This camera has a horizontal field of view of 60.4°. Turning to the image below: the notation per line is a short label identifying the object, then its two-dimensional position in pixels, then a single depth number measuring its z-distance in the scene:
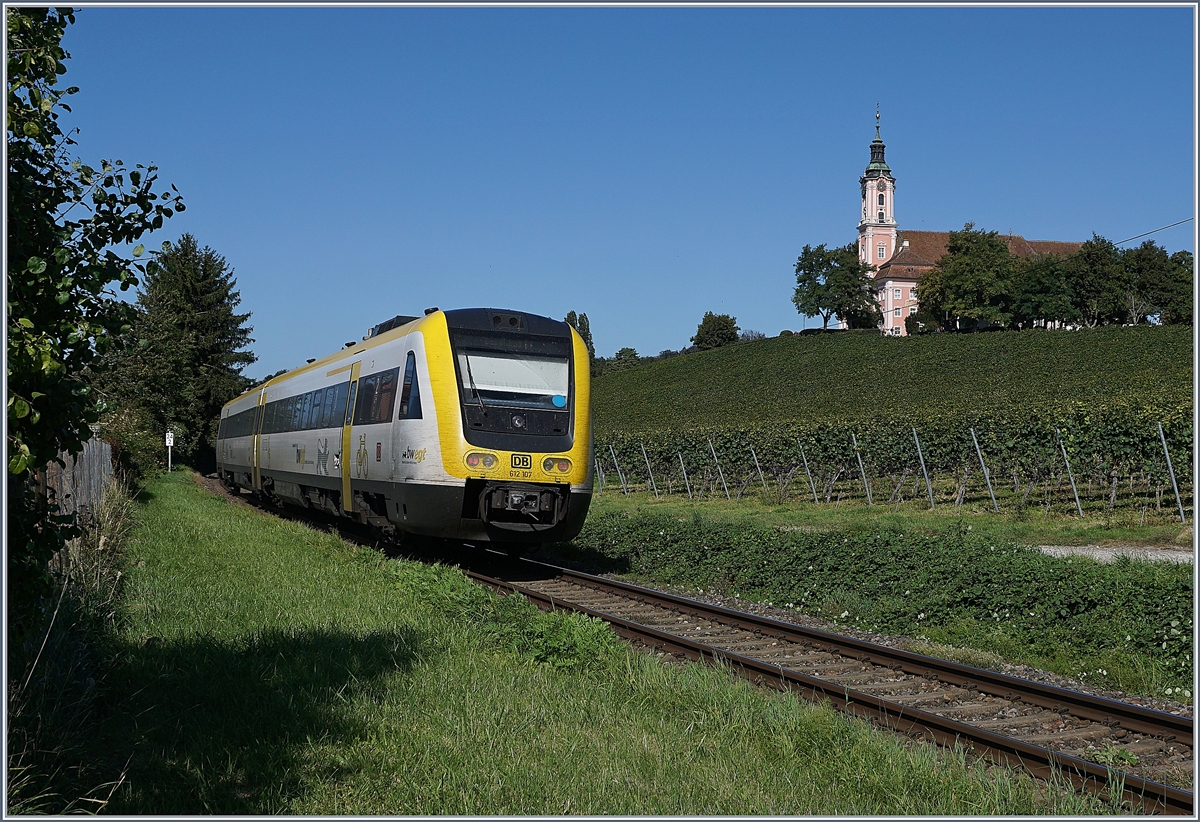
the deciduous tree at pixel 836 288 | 106.69
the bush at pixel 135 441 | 31.06
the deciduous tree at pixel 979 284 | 93.44
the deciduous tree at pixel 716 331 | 112.62
